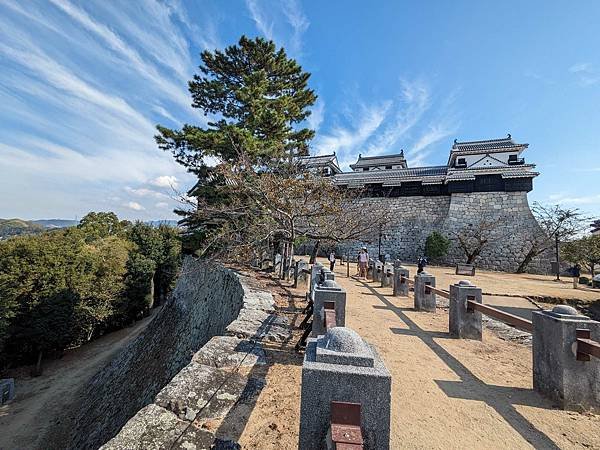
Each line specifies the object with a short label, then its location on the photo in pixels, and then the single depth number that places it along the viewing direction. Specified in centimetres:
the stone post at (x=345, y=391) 146
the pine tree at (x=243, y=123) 1036
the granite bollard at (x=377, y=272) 1110
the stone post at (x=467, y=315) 457
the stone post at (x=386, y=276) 1014
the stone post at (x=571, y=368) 261
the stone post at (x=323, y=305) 351
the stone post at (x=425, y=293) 641
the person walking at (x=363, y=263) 1255
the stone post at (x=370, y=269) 1205
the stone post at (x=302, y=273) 842
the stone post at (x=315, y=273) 593
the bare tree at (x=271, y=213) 855
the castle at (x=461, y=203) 1880
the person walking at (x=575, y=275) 1220
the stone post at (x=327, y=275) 509
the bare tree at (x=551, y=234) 1652
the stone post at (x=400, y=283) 822
